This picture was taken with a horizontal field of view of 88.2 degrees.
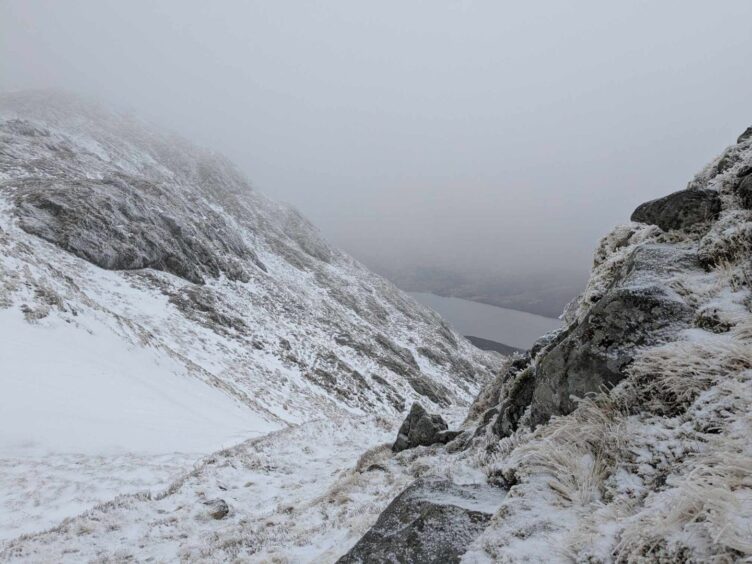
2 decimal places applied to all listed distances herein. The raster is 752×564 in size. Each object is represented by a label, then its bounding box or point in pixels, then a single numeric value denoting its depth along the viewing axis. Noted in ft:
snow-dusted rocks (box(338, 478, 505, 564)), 9.66
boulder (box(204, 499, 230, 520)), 24.72
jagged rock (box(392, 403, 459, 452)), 32.68
